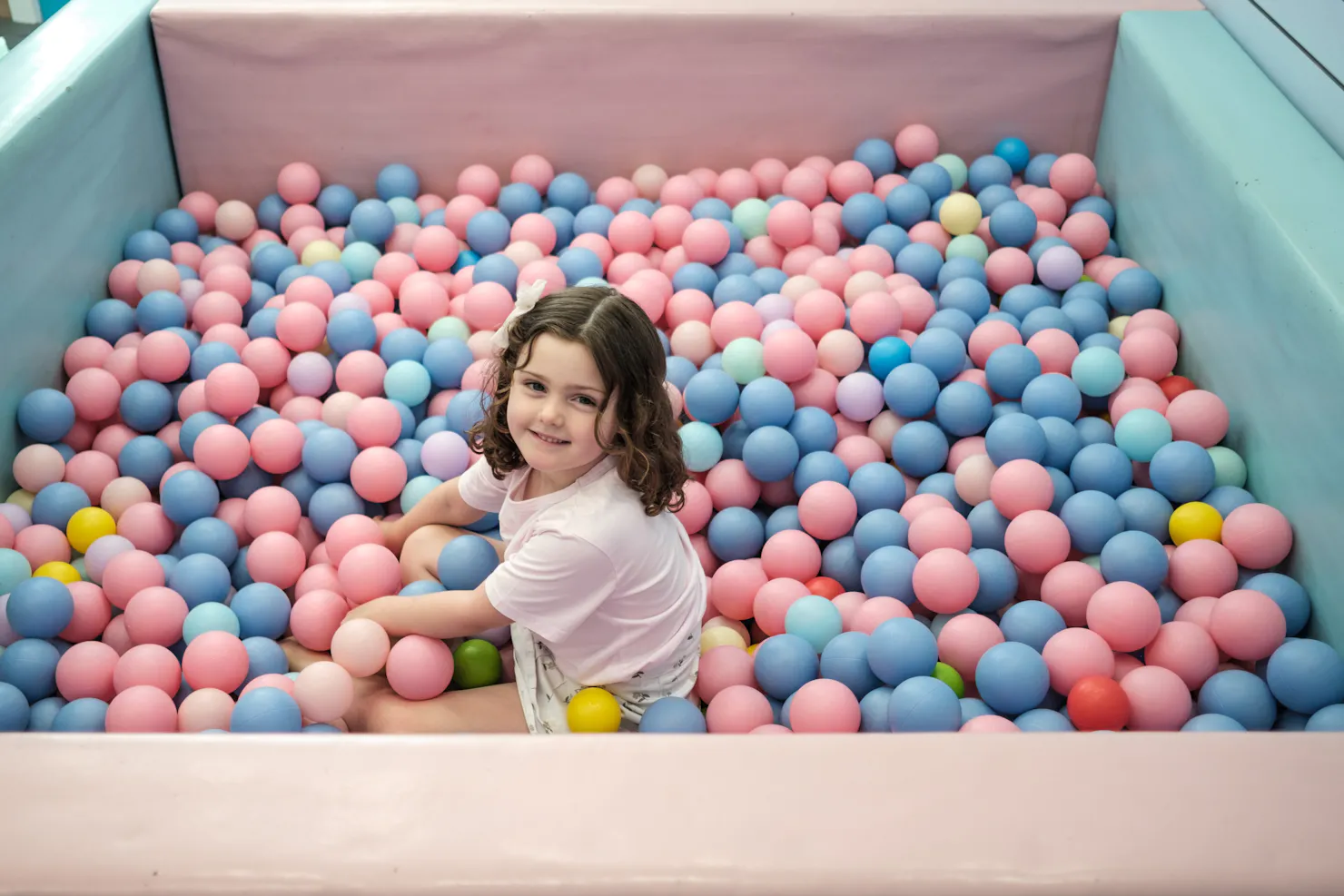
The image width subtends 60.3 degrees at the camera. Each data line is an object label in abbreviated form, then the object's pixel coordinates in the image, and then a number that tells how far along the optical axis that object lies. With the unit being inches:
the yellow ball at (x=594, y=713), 52.9
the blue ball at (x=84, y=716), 54.1
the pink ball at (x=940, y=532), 61.6
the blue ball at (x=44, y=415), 67.4
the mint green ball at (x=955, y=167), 86.0
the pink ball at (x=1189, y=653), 55.4
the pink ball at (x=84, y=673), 56.1
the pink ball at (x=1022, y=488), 61.7
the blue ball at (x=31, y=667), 55.6
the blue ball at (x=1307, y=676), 52.7
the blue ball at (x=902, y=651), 54.1
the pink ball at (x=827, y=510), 64.4
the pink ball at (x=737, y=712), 54.1
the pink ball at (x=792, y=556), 63.8
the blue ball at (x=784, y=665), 56.5
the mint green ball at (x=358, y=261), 82.3
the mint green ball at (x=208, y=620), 58.3
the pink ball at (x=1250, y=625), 55.0
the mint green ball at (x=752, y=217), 83.6
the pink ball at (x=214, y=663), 55.2
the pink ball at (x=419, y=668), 55.4
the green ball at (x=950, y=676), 56.8
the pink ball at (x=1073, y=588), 59.0
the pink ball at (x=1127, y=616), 55.7
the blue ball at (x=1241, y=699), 53.5
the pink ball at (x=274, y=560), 63.3
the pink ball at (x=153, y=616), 58.3
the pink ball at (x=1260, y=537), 59.2
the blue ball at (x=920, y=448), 67.6
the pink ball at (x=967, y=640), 57.3
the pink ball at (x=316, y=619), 59.8
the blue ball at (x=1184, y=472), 62.4
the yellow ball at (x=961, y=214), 81.8
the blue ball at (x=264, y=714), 51.0
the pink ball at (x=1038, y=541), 60.2
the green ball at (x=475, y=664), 58.2
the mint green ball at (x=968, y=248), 80.5
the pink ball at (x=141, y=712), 52.5
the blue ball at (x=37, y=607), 56.5
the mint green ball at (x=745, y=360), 70.2
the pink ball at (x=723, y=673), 57.9
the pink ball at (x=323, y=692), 54.1
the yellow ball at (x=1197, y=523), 61.1
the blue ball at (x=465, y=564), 60.6
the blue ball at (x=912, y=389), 68.6
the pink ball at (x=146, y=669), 55.2
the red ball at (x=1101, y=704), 52.4
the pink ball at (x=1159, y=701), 53.2
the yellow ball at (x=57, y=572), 60.9
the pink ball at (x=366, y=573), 61.2
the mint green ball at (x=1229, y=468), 64.2
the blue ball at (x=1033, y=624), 57.1
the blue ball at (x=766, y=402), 68.0
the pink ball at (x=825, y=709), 52.9
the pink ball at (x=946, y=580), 58.2
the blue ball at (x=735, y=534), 65.7
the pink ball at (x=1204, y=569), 58.9
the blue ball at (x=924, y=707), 51.3
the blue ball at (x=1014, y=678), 53.5
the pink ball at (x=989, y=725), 51.3
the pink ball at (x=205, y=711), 53.1
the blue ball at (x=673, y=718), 52.5
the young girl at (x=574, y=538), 49.6
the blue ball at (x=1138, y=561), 58.5
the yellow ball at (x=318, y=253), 83.4
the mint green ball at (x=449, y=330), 76.7
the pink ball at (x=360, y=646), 56.2
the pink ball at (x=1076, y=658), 54.8
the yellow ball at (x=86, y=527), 63.7
